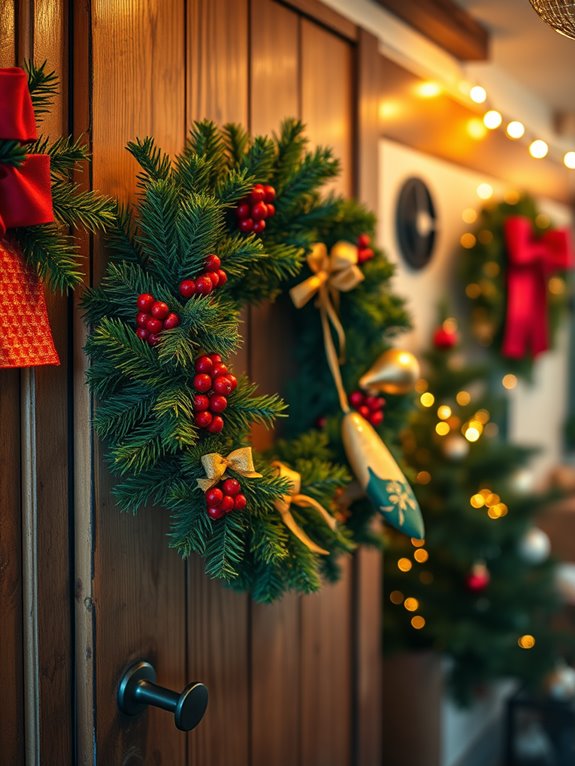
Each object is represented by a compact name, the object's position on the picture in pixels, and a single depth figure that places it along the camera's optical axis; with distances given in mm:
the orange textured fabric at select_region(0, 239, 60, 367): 919
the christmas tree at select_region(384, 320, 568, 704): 2174
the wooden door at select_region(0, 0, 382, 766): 1047
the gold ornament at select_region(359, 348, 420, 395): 1348
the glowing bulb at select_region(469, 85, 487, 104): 2043
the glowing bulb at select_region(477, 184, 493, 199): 2783
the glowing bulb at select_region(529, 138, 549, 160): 2154
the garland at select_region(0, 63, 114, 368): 884
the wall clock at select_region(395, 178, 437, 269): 2236
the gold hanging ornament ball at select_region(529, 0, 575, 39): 1127
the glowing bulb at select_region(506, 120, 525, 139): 2076
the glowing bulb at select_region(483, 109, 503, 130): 2131
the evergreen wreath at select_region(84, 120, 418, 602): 1013
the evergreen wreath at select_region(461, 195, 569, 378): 2613
